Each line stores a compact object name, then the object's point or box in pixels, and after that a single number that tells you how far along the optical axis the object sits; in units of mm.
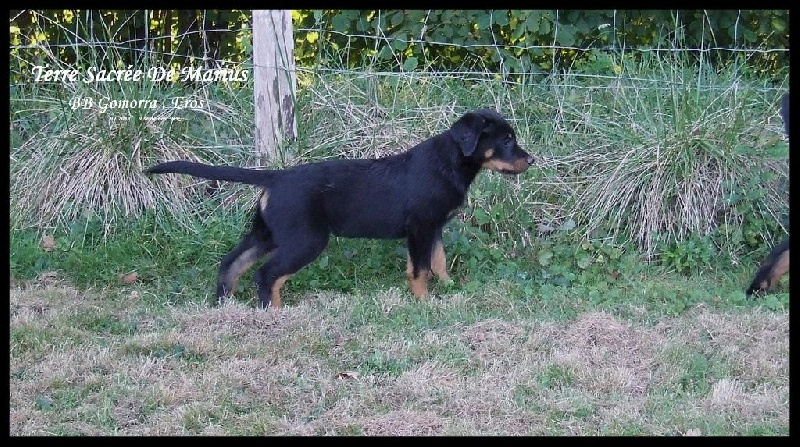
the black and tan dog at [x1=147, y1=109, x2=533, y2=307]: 5402
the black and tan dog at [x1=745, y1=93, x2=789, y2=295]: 5057
